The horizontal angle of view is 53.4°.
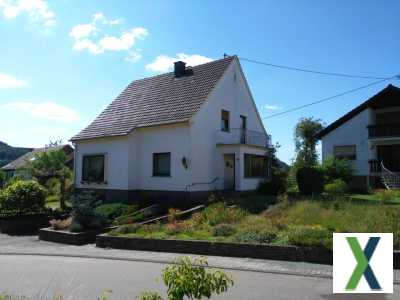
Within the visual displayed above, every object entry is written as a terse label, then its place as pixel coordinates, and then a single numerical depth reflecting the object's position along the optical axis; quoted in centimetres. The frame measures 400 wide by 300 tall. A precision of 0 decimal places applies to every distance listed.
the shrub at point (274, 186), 2423
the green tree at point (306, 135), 5659
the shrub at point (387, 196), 1910
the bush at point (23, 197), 1908
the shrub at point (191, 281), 392
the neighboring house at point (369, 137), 3089
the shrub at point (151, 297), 411
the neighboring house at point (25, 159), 5330
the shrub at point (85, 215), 1591
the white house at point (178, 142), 2177
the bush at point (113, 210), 1794
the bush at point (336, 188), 2531
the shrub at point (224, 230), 1274
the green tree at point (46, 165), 3859
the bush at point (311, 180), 2328
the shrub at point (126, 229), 1428
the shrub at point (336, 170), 2978
